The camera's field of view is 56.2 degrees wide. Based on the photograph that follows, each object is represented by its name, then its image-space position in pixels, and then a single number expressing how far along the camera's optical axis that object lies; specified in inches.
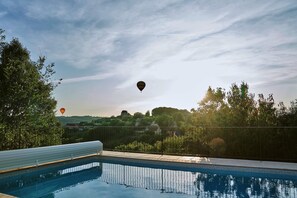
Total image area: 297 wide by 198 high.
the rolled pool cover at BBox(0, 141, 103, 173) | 285.4
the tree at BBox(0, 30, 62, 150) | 400.8
